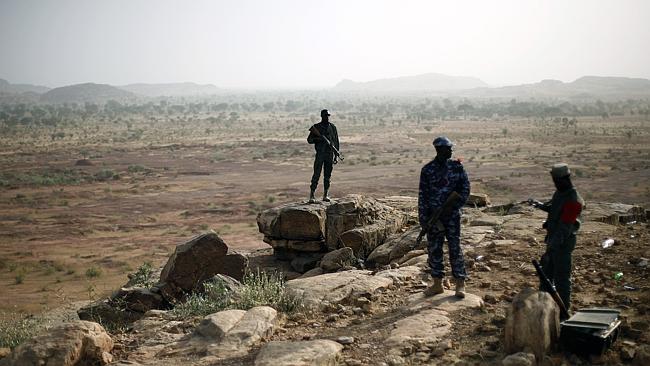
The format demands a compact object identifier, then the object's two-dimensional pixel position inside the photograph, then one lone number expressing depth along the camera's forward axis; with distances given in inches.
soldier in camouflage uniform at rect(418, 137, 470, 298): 236.5
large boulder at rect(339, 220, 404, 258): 402.6
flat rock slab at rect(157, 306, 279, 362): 208.2
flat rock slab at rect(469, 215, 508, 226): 420.8
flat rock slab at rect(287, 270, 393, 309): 261.6
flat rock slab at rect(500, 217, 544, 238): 378.6
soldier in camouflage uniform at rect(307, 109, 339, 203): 410.6
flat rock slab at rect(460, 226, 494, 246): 368.2
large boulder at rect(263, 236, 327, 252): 418.0
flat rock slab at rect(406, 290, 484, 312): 231.3
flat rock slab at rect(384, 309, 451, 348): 202.1
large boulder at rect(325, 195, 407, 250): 417.7
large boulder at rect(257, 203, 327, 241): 413.1
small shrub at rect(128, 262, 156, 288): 393.2
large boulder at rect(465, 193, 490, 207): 512.1
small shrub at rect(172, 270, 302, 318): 256.1
